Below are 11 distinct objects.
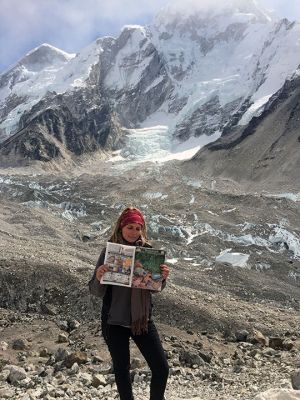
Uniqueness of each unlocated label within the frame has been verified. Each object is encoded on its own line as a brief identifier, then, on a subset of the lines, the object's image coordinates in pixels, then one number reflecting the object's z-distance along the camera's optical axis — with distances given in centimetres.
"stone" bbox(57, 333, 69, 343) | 1582
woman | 630
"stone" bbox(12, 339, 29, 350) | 1525
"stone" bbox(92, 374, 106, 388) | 945
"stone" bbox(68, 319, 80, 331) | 1731
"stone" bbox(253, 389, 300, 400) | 678
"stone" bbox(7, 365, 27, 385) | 961
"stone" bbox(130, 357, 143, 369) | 1183
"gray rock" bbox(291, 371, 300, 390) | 872
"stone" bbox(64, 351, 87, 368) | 1205
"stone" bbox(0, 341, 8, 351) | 1504
